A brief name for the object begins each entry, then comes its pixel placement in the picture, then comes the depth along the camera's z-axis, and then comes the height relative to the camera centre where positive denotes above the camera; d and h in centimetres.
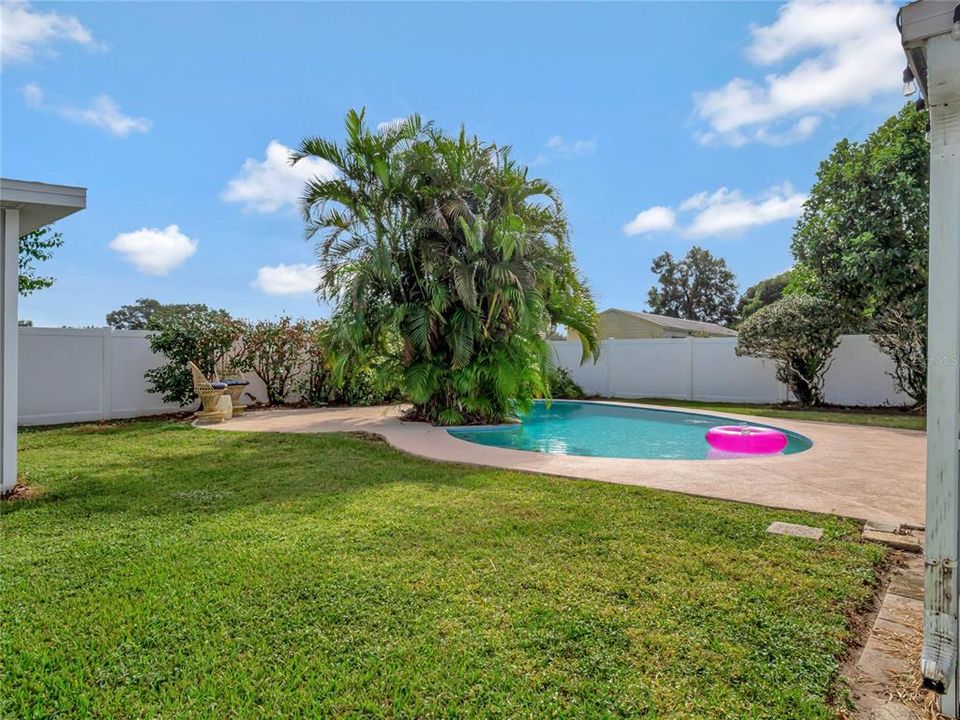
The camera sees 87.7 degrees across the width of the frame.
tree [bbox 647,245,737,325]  4412 +651
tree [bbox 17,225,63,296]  1452 +302
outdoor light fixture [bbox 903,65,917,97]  225 +127
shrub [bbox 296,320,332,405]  1448 -40
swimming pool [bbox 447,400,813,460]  895 -155
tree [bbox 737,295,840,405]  1306 +63
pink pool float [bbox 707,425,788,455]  874 -140
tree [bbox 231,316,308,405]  1382 +17
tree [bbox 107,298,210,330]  4986 +443
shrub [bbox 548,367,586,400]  1787 -100
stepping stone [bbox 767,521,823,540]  389 -133
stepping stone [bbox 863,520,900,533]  400 -132
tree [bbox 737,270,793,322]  3888 +559
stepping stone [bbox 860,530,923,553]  365 -132
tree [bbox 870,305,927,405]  1166 +48
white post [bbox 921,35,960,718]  201 -3
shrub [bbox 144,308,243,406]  1226 +25
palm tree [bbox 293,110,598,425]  982 +194
